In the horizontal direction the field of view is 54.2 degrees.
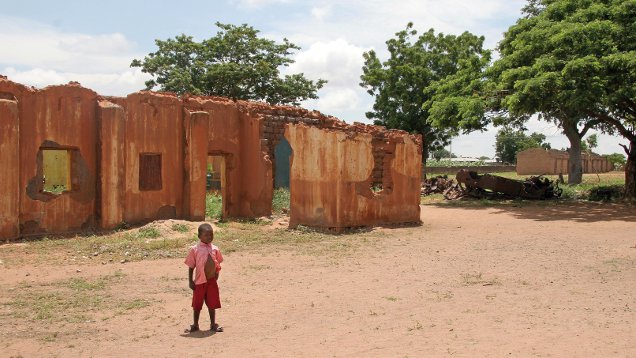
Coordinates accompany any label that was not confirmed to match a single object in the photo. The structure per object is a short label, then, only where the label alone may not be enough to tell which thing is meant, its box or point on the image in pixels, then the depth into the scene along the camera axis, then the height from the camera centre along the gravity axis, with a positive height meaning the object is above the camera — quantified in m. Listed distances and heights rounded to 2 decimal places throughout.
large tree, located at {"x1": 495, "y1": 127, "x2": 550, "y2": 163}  73.22 +3.26
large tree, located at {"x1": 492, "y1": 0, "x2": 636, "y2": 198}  17.34 +3.22
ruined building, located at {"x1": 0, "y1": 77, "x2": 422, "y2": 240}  12.68 +0.23
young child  6.14 -1.00
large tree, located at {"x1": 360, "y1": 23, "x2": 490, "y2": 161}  31.94 +5.14
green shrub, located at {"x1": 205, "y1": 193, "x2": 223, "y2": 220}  16.78 -0.96
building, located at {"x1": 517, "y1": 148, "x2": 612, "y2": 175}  47.88 +0.75
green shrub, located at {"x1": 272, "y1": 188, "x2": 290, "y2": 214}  17.81 -0.84
